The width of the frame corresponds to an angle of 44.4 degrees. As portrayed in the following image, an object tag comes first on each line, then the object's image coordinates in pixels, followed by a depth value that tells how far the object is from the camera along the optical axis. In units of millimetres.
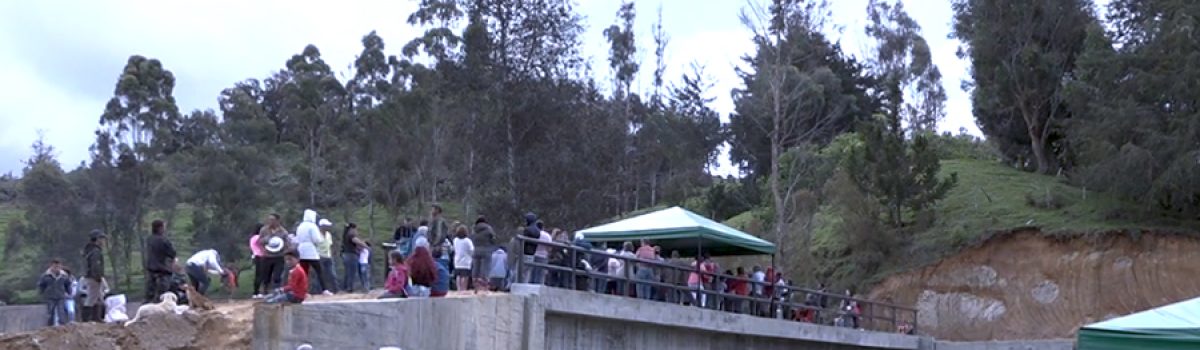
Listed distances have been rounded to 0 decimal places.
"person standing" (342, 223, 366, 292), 23000
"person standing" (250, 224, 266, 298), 19922
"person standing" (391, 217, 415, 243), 24172
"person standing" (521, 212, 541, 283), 21531
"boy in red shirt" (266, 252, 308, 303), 16625
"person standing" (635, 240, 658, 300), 24195
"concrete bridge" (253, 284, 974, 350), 16562
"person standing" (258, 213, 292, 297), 19750
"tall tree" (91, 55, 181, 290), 55938
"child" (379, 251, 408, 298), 19250
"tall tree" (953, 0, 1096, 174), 54281
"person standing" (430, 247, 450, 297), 19906
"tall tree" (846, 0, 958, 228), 46562
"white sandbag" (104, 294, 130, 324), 18750
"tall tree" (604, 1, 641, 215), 72812
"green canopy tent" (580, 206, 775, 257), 25750
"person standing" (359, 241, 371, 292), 23578
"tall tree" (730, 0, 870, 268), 49812
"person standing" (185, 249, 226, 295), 19250
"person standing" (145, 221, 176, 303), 18406
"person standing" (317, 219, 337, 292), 20991
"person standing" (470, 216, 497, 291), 21953
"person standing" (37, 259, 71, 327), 19891
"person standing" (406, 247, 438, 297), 19402
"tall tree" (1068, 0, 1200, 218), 41781
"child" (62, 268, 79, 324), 20094
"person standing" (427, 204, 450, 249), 22703
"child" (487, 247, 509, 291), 21438
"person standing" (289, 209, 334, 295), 19953
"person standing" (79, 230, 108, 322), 19188
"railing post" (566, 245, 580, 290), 20906
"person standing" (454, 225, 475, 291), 21828
